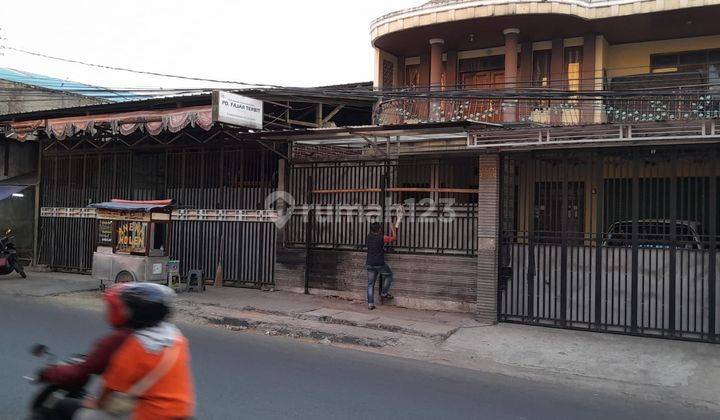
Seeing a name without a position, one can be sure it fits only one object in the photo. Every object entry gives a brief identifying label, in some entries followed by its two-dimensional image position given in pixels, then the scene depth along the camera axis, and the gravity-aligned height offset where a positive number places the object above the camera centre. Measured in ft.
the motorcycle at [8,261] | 47.29 -3.68
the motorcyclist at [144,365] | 8.45 -2.14
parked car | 28.59 -0.19
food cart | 39.42 -1.64
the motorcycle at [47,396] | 9.37 -2.94
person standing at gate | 35.63 -2.15
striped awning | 40.92 +7.31
